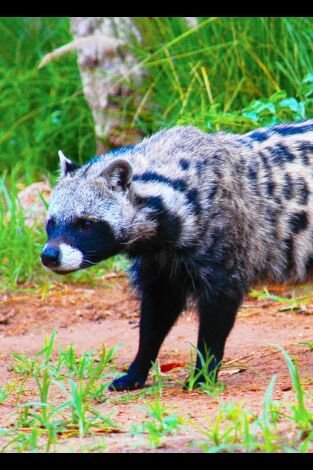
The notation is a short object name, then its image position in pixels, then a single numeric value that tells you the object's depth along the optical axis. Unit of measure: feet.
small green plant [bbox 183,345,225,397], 34.06
